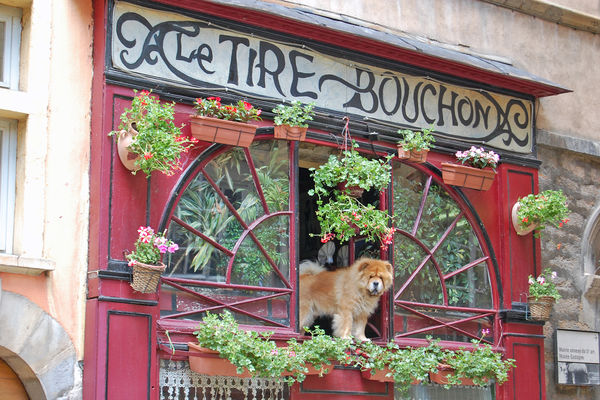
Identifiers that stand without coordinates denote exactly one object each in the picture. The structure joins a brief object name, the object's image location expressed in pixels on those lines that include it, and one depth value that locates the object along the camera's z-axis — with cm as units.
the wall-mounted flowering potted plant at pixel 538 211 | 1514
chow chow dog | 1392
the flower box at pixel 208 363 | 1202
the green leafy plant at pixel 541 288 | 1533
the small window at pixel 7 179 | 1181
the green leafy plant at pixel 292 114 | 1351
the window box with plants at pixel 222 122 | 1270
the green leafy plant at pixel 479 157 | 1520
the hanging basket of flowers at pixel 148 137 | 1170
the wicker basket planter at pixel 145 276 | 1159
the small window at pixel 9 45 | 1211
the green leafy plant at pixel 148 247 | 1169
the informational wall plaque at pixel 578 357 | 1615
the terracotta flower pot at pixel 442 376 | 1417
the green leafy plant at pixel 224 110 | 1279
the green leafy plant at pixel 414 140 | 1457
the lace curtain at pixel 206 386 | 1214
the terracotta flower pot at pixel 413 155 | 1462
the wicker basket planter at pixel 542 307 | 1525
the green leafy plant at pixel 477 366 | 1411
